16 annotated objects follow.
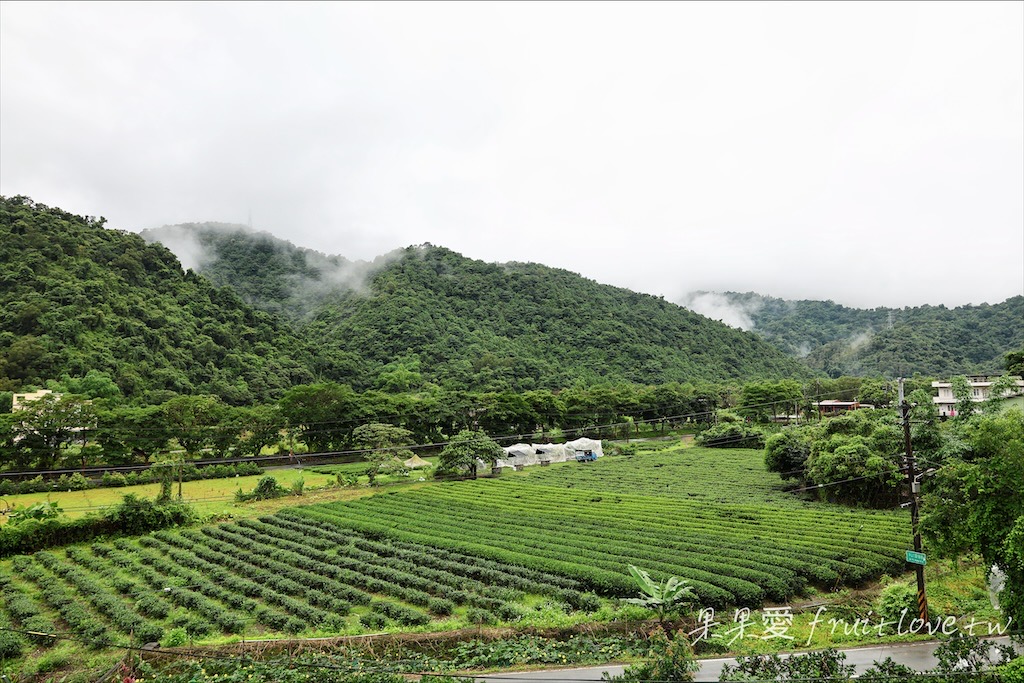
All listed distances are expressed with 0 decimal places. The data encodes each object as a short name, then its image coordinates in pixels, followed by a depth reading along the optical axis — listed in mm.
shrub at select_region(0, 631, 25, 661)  17406
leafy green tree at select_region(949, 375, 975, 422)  33412
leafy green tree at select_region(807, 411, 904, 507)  32688
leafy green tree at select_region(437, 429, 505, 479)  47562
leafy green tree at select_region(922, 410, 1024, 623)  14812
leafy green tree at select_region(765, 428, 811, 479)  39844
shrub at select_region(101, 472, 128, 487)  42719
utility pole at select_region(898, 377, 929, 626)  16383
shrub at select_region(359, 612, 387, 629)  18891
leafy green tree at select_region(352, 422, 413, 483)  45562
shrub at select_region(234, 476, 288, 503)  40194
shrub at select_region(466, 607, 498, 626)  18766
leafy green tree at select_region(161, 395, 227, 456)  49875
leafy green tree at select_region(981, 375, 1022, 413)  31188
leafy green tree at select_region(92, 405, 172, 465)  46188
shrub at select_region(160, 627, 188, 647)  17206
